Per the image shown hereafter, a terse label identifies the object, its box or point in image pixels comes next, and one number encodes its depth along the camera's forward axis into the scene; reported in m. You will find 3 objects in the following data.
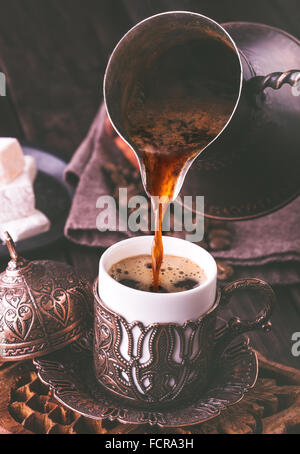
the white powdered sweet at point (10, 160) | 1.09
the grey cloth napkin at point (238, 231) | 0.99
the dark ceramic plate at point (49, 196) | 1.00
